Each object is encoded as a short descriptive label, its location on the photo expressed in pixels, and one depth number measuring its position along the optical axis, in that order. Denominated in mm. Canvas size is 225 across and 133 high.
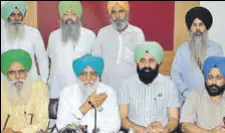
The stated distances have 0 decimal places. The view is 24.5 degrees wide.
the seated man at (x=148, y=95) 3912
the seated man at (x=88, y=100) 3811
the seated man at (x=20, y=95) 3859
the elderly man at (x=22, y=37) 4738
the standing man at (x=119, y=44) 4770
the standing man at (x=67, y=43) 4777
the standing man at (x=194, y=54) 4430
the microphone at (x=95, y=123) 3619
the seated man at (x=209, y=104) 3680
